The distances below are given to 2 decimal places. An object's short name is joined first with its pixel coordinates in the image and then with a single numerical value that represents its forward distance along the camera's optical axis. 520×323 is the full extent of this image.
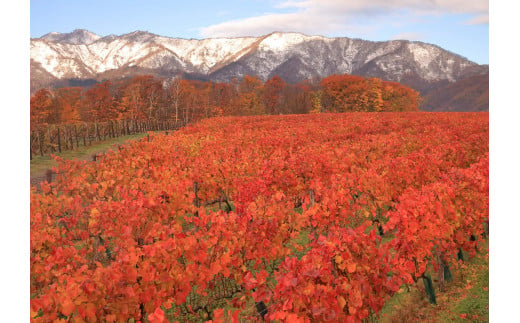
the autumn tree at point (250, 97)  96.00
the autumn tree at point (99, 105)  78.19
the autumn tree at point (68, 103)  78.88
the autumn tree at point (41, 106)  64.01
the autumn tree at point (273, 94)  99.56
